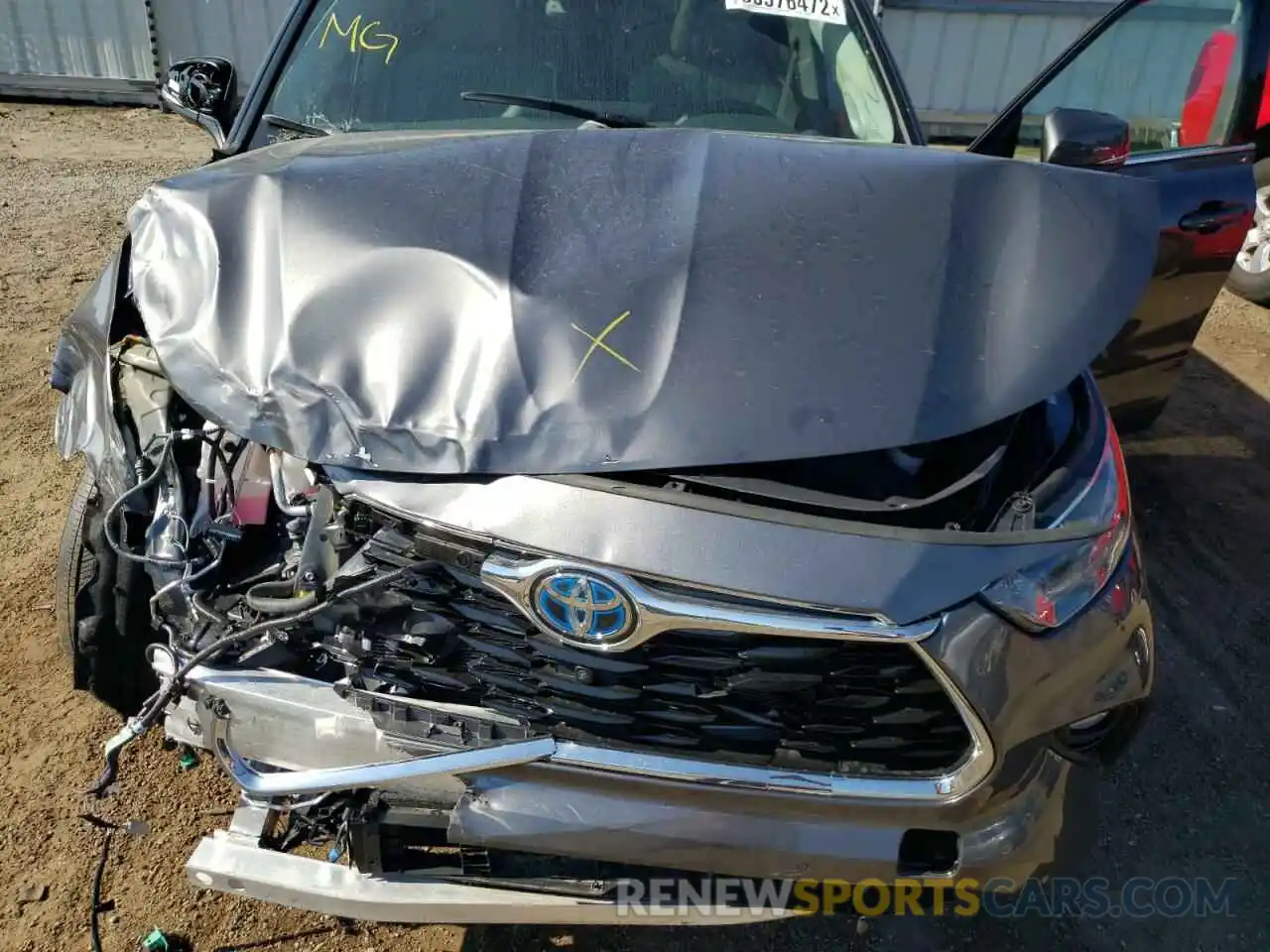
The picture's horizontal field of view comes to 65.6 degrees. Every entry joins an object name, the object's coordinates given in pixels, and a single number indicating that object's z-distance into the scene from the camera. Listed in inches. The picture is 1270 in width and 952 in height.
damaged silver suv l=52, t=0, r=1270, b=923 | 61.5
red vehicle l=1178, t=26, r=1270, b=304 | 118.2
